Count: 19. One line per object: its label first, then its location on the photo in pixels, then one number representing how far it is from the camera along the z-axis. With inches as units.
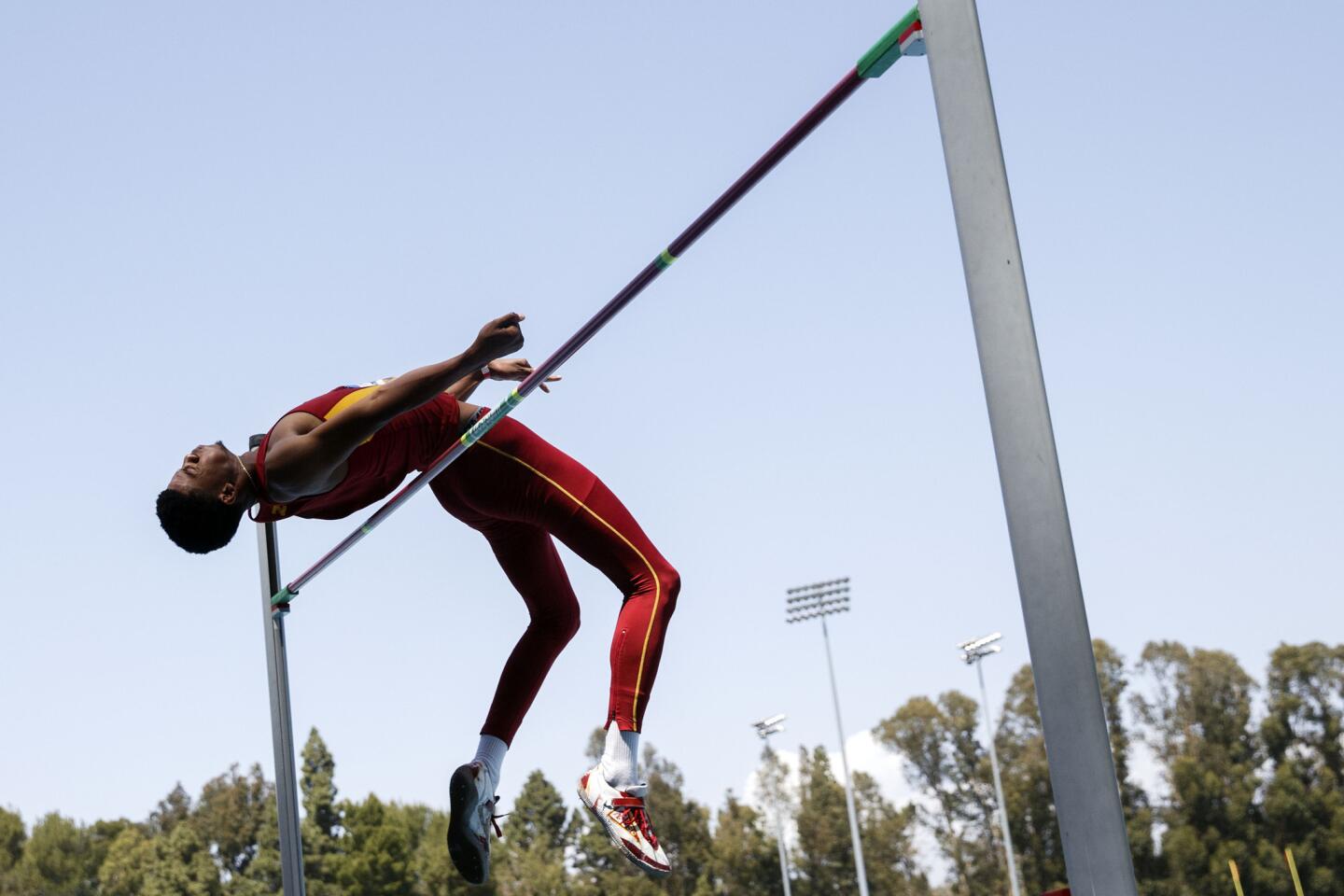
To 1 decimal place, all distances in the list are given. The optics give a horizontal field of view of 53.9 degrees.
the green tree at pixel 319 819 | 1165.7
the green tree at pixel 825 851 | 1266.0
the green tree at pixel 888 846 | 1285.7
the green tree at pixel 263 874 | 1197.1
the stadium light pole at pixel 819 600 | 973.2
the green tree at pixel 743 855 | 1268.5
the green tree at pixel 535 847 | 1182.3
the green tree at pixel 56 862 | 1200.8
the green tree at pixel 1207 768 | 1238.9
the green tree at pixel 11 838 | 1213.1
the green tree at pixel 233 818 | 1309.1
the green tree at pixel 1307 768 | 1243.8
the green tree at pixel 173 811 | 1378.4
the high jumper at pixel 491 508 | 115.3
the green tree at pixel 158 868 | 1200.8
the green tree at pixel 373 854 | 1151.0
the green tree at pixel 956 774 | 1338.6
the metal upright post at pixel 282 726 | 162.6
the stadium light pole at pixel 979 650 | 937.5
